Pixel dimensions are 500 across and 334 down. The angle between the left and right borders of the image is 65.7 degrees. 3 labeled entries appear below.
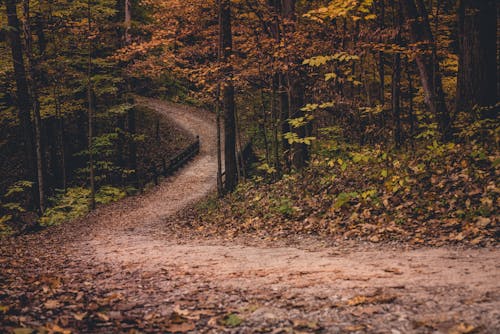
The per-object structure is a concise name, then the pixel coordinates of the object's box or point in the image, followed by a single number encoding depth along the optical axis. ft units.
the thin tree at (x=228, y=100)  43.76
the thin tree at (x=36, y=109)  47.19
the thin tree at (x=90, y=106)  53.47
